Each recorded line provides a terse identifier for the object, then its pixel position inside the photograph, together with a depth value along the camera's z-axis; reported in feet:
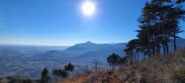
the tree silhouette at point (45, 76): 122.23
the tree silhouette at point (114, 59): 116.68
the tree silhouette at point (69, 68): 115.60
